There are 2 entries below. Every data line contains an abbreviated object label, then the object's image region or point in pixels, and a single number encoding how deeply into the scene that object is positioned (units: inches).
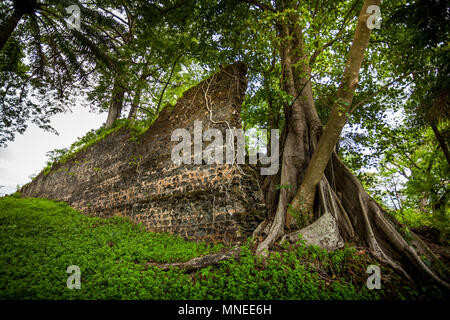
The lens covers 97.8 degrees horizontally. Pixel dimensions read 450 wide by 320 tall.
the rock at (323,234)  140.3
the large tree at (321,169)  142.3
